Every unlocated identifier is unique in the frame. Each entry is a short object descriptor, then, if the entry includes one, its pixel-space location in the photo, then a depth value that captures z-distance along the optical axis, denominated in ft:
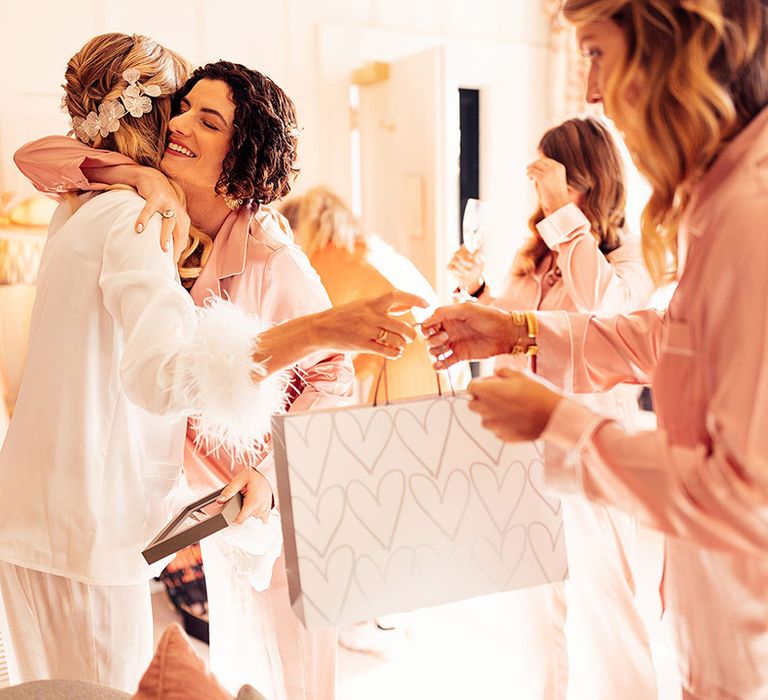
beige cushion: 3.93
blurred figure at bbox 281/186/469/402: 9.48
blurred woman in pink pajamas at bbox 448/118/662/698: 7.67
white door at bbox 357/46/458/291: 11.19
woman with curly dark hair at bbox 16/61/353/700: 5.04
